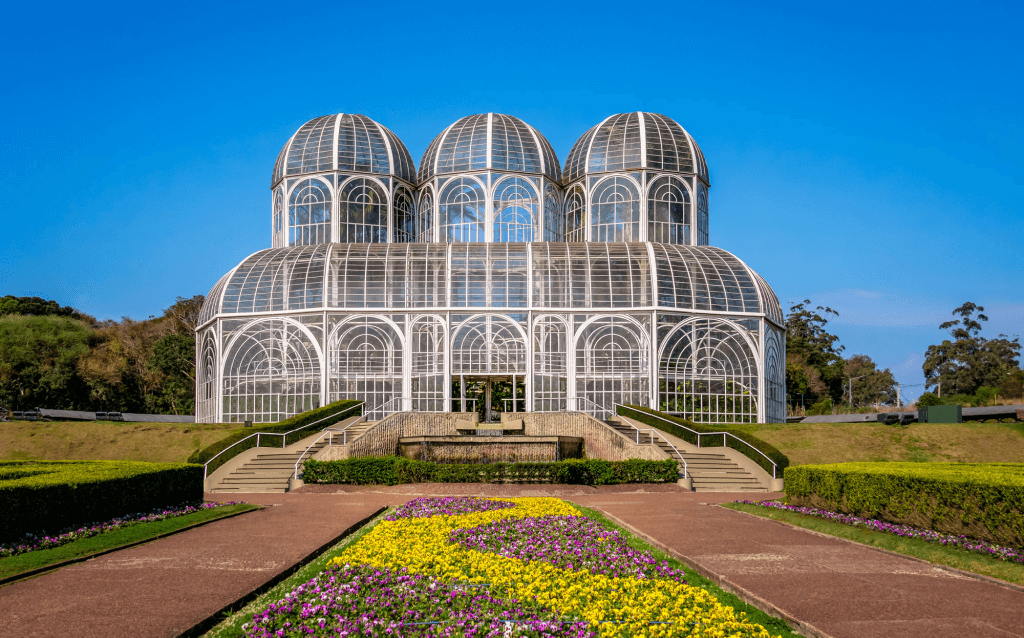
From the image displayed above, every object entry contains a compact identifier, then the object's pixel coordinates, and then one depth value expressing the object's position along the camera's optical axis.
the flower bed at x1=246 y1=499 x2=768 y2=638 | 9.48
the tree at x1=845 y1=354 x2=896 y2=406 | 100.31
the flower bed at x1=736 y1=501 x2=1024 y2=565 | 13.77
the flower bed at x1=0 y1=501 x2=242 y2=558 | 13.88
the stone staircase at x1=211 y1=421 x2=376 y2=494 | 27.31
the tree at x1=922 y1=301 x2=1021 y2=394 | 84.38
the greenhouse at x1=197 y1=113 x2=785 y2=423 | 40.12
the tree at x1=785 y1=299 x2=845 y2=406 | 75.19
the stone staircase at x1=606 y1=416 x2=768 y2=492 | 27.92
